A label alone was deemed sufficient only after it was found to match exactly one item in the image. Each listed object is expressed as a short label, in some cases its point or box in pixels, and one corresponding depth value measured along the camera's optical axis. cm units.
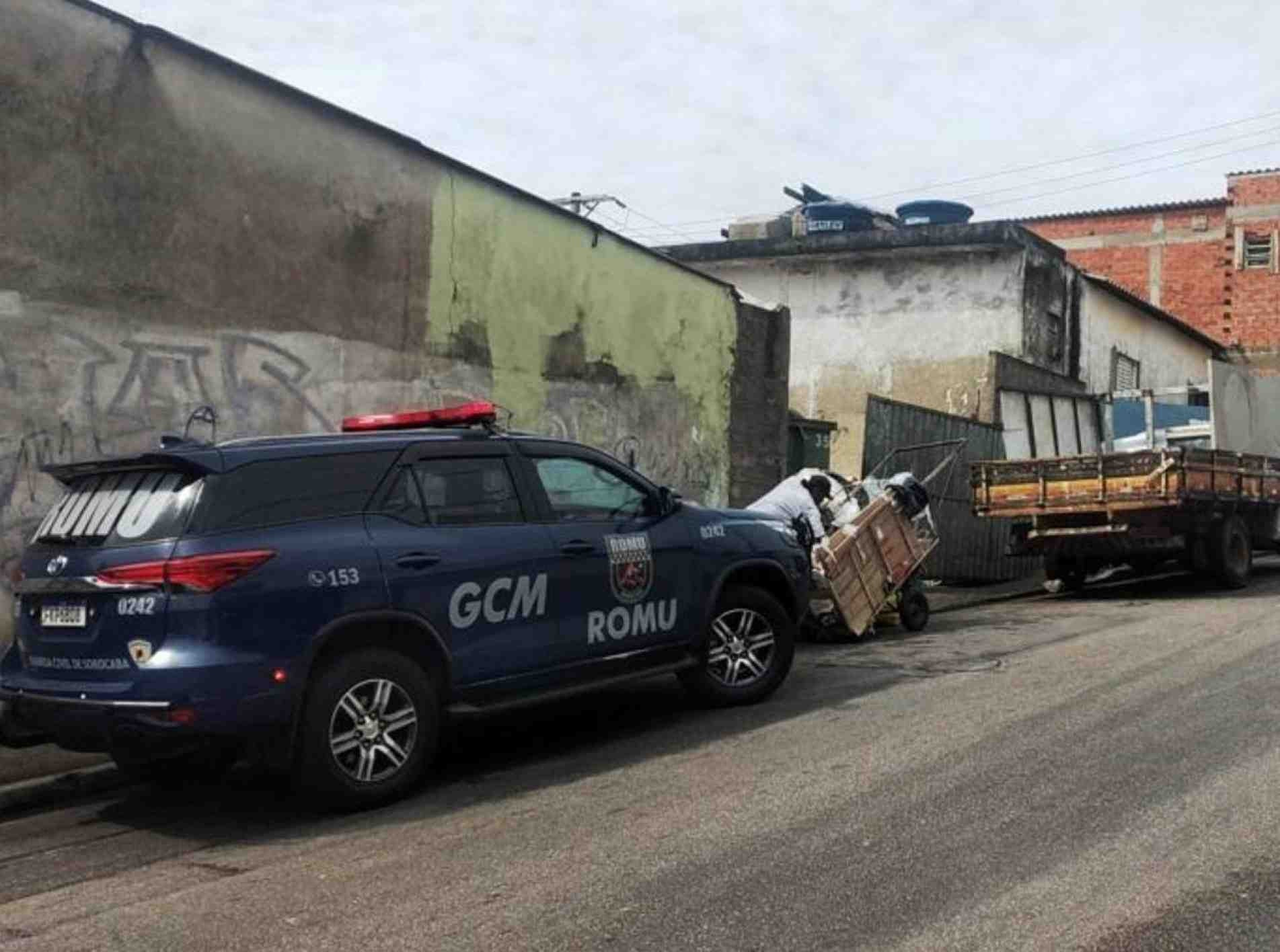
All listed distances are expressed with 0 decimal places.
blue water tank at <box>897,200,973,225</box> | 2497
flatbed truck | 1399
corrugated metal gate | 1644
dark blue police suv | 555
